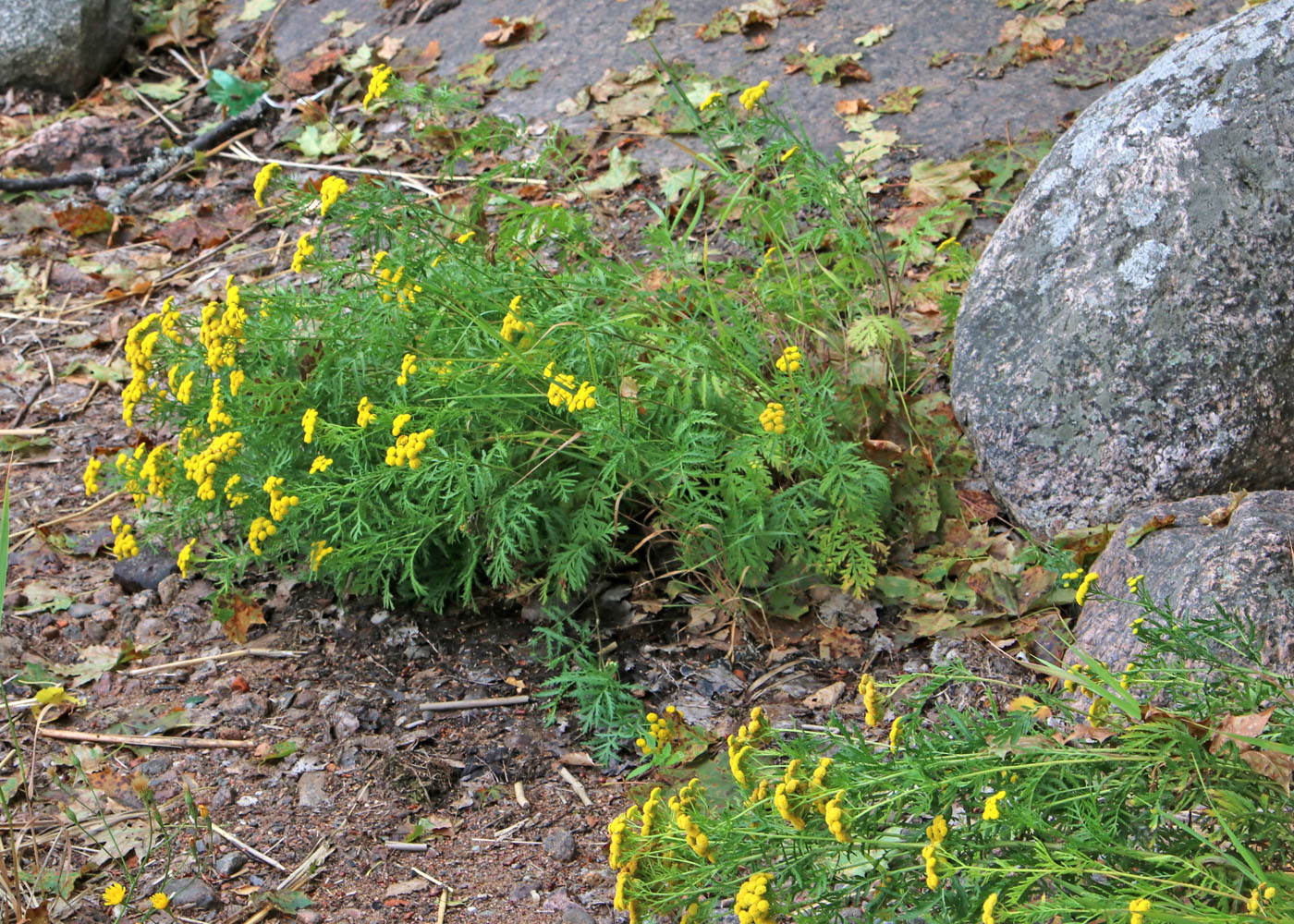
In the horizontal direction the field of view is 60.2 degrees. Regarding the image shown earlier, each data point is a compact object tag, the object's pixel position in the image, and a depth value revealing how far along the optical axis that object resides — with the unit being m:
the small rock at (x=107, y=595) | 3.60
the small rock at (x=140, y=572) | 3.63
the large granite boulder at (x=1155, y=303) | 3.04
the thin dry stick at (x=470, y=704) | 3.11
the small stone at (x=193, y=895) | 2.44
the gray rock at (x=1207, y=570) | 2.38
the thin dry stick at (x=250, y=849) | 2.56
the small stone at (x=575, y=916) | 2.39
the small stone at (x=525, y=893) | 2.46
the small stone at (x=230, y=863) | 2.54
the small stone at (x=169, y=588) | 3.59
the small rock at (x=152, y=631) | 3.43
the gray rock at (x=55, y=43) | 6.77
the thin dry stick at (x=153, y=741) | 2.97
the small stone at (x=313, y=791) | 2.78
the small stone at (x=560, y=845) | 2.59
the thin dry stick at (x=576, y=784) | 2.80
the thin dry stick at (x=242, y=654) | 3.30
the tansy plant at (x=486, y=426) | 3.03
